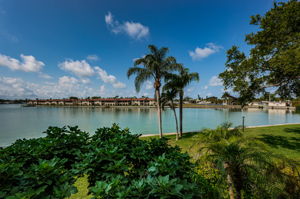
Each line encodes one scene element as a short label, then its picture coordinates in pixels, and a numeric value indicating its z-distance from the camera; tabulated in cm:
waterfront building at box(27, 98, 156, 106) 8016
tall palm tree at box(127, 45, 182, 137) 876
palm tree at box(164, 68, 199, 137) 902
